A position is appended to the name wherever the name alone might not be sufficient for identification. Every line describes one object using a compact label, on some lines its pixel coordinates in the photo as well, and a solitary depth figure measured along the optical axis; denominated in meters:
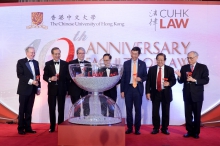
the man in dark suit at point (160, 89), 3.55
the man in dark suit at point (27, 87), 3.50
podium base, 2.49
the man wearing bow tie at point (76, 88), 3.61
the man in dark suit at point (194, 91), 3.33
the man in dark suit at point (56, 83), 3.57
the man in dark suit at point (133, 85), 3.52
